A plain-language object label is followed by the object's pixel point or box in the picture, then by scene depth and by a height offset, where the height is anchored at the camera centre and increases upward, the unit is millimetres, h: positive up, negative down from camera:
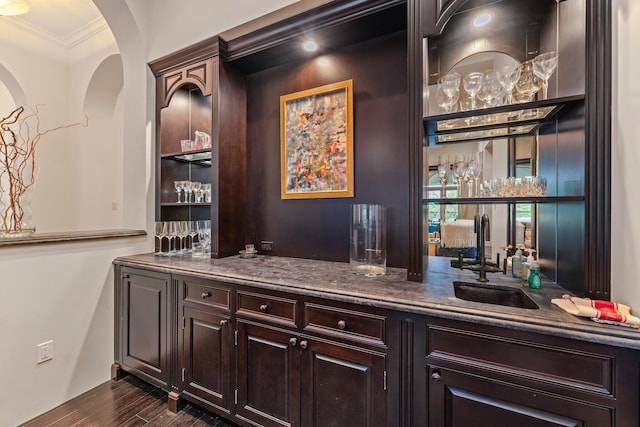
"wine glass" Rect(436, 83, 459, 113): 1524 +632
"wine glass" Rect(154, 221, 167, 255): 2329 -175
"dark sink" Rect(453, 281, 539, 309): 1337 -413
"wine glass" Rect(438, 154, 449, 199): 1648 +241
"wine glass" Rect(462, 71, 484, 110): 1473 +688
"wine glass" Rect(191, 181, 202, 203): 2408 +190
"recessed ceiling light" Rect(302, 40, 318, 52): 1918 +1181
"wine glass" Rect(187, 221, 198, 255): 2447 -158
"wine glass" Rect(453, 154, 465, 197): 1599 +242
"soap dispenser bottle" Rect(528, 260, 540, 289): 1335 -327
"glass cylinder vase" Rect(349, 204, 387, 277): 1690 -170
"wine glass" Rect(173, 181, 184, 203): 2424 +231
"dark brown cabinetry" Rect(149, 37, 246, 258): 2133 +651
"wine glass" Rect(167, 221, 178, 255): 2326 -186
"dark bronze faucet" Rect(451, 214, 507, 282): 1504 -264
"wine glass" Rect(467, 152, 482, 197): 1540 +234
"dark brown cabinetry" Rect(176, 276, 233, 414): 1605 -803
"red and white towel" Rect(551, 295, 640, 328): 887 -345
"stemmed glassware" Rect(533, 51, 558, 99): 1295 +699
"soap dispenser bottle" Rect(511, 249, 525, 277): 1483 -290
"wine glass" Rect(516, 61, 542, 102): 1407 +668
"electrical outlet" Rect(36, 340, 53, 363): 1865 -964
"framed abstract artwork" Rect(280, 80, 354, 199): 1962 +517
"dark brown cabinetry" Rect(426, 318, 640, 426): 889 -599
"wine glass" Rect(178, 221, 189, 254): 2385 -191
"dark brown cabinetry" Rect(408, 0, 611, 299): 1099 +455
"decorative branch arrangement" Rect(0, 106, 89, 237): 1883 +62
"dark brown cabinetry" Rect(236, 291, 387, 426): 1223 -763
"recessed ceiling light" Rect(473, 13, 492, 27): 1521 +1071
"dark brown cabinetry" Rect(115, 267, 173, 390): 1873 -821
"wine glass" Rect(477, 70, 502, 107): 1441 +645
